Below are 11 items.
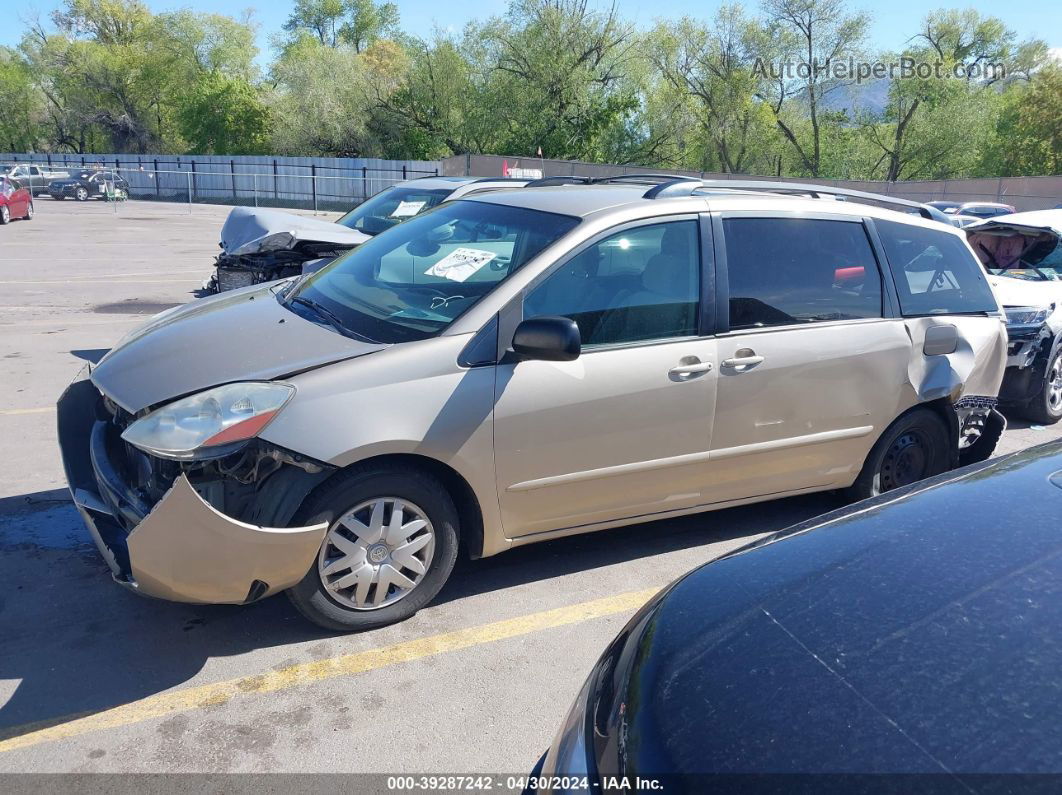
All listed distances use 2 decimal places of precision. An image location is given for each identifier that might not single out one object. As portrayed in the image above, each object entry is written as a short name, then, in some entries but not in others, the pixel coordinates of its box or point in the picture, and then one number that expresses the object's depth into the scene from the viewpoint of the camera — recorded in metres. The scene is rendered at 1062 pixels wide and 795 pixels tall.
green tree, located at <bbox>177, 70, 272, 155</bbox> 64.00
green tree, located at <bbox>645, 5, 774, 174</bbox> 46.25
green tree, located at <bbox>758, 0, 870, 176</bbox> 44.12
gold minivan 3.21
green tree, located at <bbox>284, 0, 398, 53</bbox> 83.50
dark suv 37.56
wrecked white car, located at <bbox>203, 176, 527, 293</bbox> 8.36
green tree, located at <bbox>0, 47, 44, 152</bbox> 67.31
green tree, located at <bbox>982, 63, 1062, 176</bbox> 44.47
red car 23.94
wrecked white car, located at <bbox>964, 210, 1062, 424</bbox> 6.96
